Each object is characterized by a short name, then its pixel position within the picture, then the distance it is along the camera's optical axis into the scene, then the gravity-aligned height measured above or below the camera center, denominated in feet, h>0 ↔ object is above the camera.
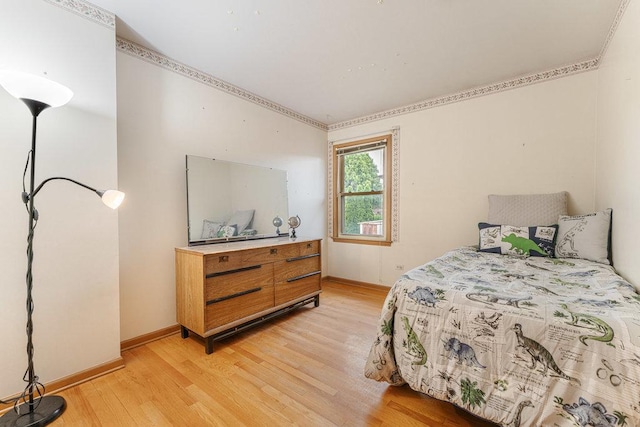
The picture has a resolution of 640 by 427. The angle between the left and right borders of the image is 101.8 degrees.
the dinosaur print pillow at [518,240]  7.37 -0.92
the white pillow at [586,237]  6.40 -0.75
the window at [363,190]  12.02 +1.00
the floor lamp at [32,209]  4.15 +0.11
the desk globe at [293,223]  10.31 -0.45
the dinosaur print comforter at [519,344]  3.11 -1.94
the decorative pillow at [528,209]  7.89 +0.00
